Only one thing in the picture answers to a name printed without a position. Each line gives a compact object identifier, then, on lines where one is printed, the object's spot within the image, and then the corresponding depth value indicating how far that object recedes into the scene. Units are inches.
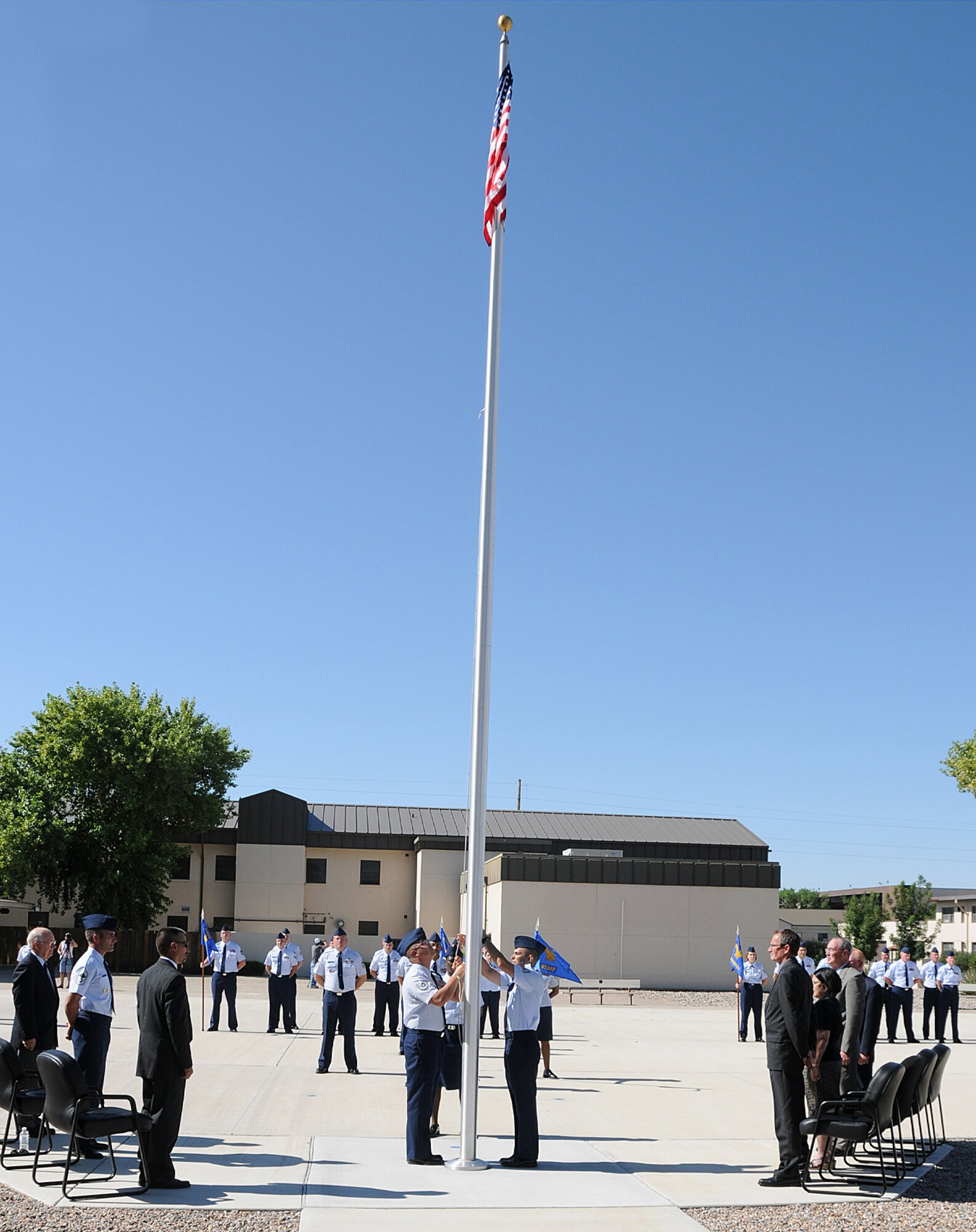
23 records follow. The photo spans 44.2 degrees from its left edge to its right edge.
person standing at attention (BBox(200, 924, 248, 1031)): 927.7
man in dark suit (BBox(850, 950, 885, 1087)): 466.0
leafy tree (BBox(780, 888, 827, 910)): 4355.3
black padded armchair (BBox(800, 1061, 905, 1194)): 366.9
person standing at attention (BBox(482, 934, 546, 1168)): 397.1
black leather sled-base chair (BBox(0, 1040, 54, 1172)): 378.0
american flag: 439.6
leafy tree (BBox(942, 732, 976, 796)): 1585.9
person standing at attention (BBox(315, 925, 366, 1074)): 684.1
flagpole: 384.2
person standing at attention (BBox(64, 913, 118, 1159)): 412.8
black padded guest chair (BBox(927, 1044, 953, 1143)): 433.7
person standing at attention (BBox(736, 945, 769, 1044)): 943.7
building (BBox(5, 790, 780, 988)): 1790.1
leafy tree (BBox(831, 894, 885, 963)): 2674.7
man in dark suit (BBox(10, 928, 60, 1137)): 411.2
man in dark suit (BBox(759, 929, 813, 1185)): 381.4
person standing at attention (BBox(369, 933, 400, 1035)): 924.6
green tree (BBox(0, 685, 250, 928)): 1946.4
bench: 1520.7
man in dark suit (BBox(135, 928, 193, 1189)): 349.1
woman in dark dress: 393.1
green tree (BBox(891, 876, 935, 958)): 2647.6
